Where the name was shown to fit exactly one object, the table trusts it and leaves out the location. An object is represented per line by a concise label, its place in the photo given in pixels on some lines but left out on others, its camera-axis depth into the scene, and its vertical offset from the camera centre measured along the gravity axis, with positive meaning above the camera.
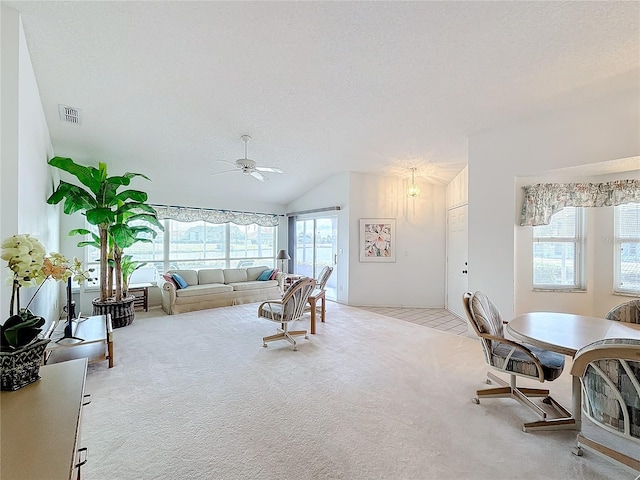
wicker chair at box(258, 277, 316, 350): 3.78 -0.93
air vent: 3.60 +1.62
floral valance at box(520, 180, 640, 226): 3.65 +0.57
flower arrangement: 1.20 -0.16
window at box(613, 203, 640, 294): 3.56 -0.09
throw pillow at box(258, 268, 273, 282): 7.00 -0.85
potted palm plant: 4.00 +0.35
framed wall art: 6.25 +0.02
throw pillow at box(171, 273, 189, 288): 5.69 -0.81
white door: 5.18 -0.31
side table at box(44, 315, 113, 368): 2.91 -1.10
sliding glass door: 6.90 -0.16
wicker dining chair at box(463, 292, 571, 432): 2.20 -0.95
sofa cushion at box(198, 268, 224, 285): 6.39 -0.80
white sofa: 5.55 -1.04
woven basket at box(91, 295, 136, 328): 4.53 -1.12
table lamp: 7.50 -0.40
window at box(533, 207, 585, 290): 3.95 -0.14
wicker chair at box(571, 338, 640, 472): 1.53 -0.81
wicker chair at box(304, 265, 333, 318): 4.79 -0.79
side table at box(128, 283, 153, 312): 5.72 -1.13
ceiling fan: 4.06 +1.05
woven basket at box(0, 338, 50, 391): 1.17 -0.53
